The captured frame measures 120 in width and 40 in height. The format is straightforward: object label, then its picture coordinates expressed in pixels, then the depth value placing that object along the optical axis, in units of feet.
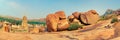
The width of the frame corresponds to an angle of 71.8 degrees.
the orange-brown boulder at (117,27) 31.54
